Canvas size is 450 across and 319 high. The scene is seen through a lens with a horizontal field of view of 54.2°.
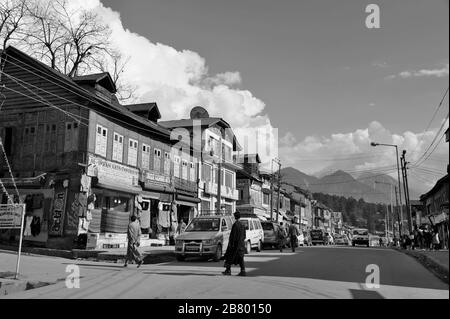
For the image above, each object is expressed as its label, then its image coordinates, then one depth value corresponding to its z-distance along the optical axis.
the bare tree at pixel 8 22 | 26.64
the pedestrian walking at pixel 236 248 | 12.70
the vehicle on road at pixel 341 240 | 68.12
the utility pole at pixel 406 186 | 39.91
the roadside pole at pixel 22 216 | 12.53
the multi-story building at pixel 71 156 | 23.39
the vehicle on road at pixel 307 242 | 55.11
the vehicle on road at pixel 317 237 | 51.03
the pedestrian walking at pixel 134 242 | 15.74
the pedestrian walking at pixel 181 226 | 33.37
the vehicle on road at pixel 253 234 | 23.94
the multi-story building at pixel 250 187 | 53.62
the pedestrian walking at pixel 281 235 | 25.99
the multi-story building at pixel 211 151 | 40.12
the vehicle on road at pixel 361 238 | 45.19
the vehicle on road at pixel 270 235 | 30.70
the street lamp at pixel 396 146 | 42.45
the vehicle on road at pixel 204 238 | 17.56
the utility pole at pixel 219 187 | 31.83
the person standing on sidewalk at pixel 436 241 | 32.97
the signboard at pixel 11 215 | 12.69
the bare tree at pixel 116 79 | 41.72
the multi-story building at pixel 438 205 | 41.84
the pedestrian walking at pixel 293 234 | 25.14
